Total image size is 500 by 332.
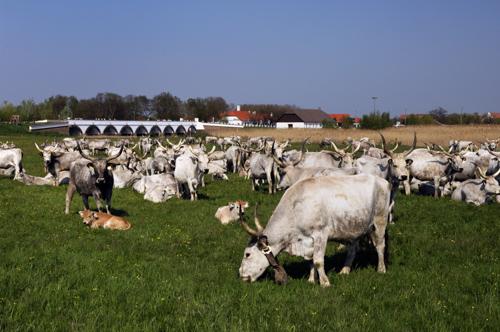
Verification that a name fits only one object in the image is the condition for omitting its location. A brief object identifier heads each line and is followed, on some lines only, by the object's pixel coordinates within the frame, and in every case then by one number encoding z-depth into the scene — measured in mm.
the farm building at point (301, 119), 139375
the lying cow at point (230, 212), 14828
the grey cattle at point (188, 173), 19391
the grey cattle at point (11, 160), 26609
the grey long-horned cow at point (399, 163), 14979
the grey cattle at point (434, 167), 20562
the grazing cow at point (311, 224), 8804
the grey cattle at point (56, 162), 24641
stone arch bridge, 95625
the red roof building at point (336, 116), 187125
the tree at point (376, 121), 82594
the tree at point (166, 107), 151750
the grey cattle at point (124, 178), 23375
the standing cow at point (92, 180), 15059
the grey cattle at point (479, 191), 18125
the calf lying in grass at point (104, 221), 13773
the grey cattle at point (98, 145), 49591
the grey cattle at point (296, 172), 15633
